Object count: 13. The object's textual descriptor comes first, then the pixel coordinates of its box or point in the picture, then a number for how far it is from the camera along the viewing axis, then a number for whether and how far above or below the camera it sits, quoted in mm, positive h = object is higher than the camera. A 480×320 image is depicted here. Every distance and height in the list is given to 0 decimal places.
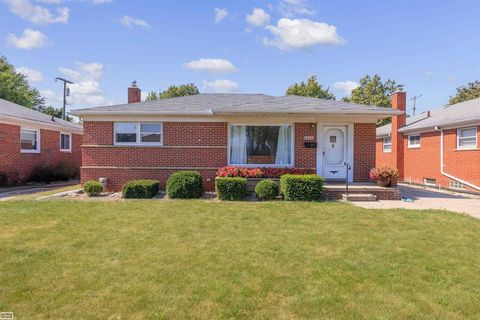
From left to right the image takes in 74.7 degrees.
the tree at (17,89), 30816 +7765
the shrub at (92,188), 10578 -1010
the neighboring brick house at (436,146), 13266 +799
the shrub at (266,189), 9992 -933
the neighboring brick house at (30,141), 14047 +848
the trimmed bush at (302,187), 9805 -854
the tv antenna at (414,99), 43550 +8881
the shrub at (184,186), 10156 -884
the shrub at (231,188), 10023 -905
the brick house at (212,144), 11914 +606
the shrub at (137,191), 10258 -1057
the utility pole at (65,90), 31931 +6948
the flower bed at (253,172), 10969 -422
